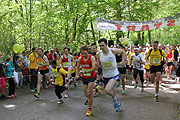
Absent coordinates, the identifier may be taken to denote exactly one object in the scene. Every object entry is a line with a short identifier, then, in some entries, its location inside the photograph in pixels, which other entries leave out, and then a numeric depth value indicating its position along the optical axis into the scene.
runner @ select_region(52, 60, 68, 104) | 7.51
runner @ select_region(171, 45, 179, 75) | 15.22
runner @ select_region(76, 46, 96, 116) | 5.93
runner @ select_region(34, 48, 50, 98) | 8.68
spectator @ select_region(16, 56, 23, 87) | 10.51
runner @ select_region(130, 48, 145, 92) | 9.22
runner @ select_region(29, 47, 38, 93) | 9.47
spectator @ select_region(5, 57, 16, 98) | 8.85
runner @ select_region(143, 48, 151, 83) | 12.25
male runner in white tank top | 5.90
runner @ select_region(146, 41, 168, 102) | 7.68
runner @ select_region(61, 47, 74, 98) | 9.02
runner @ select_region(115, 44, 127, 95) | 8.68
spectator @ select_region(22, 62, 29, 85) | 11.36
